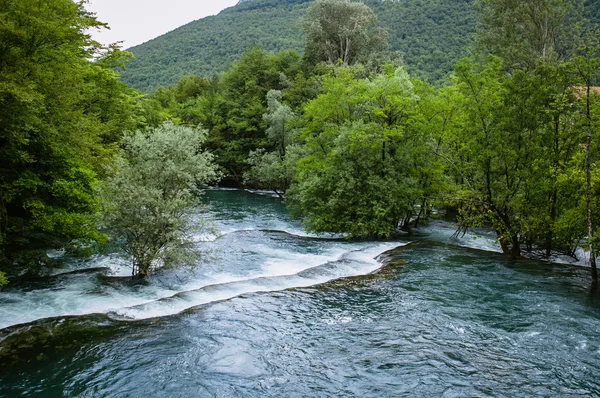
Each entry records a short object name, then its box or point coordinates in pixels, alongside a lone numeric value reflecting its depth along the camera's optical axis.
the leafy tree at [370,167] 23.42
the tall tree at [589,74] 13.60
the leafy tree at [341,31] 52.31
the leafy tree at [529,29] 37.34
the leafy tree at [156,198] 13.86
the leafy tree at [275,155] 41.00
